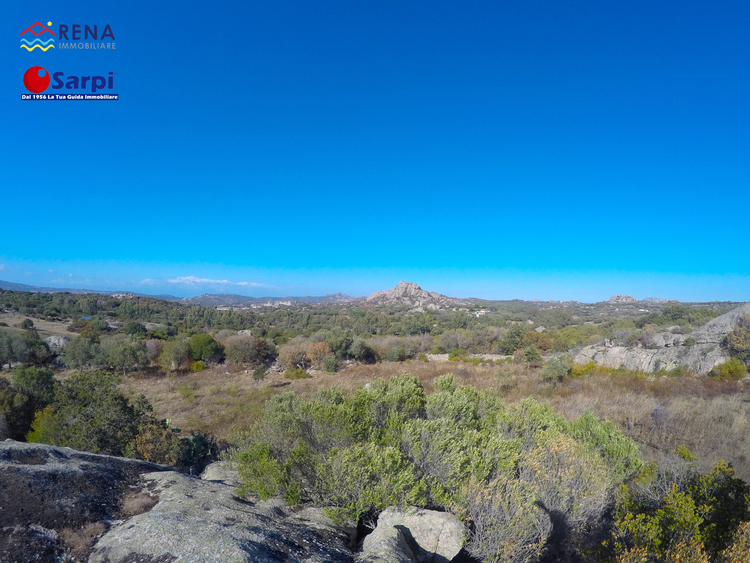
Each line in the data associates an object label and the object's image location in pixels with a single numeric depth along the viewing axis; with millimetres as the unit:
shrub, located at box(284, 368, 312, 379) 25516
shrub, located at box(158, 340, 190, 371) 28359
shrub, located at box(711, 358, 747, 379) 16891
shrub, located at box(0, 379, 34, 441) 11016
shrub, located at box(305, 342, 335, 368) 30453
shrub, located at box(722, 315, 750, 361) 17859
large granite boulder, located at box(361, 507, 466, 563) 4066
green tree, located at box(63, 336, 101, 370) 26844
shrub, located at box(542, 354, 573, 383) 20047
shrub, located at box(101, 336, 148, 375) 26188
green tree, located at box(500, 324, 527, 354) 34875
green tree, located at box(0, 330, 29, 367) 25484
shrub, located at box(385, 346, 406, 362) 33397
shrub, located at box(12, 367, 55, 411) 12414
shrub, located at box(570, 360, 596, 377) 21142
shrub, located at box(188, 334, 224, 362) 30219
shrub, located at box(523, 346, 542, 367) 27156
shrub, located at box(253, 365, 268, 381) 24986
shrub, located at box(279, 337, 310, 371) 30062
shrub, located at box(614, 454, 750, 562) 4547
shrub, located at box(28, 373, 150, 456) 8398
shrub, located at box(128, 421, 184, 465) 8352
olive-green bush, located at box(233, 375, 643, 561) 4770
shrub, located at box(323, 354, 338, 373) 28931
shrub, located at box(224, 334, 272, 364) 30906
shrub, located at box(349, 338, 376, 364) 33062
